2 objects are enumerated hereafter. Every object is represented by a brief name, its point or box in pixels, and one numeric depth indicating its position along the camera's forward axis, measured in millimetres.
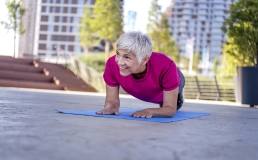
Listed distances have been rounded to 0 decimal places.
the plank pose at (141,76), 3027
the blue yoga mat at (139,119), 2988
